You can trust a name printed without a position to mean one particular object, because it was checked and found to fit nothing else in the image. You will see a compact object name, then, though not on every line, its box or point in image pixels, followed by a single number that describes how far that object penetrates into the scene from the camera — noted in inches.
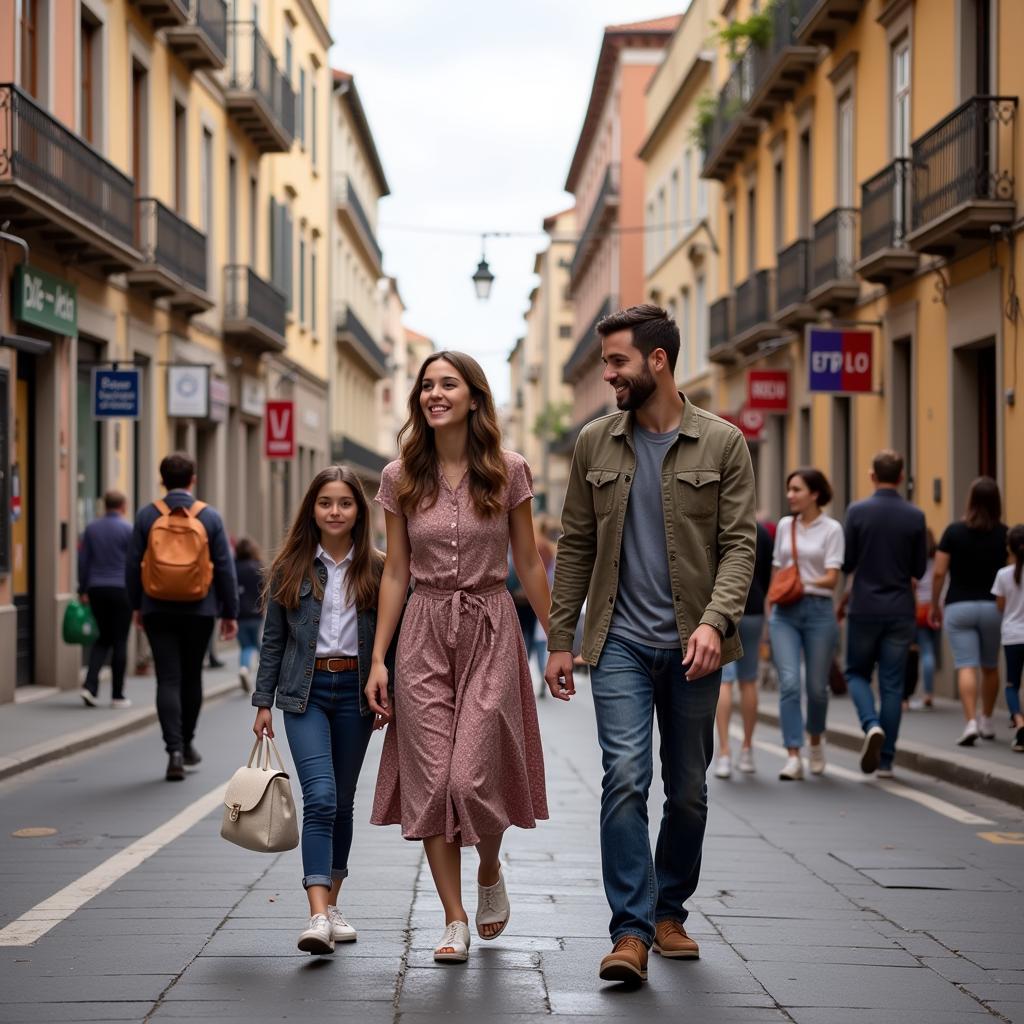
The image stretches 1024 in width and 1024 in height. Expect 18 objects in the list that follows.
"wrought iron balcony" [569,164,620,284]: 2242.9
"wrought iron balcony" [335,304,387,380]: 1872.5
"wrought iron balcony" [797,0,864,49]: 928.0
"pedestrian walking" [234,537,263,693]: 775.7
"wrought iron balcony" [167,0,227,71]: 951.0
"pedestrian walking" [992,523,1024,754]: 492.7
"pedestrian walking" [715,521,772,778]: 451.8
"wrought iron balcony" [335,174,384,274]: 1891.0
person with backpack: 424.2
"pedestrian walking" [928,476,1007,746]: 508.7
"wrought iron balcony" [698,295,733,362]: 1266.0
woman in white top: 435.8
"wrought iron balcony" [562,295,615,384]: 2296.8
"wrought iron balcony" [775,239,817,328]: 1009.5
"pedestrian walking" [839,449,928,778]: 436.1
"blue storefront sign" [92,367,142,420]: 754.8
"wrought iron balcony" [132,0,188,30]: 875.4
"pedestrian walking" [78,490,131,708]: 663.8
